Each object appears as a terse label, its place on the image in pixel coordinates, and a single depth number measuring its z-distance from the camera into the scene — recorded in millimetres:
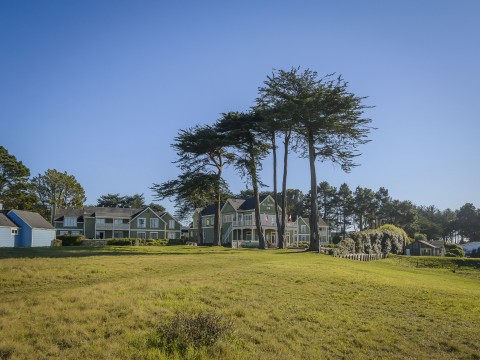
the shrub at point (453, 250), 70525
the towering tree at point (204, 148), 41656
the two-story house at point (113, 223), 74250
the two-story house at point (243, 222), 64188
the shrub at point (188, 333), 8391
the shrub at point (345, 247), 37334
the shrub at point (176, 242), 63241
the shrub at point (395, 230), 61700
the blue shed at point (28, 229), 49125
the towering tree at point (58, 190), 78131
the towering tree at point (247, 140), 42000
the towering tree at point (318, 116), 35000
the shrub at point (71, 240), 49162
